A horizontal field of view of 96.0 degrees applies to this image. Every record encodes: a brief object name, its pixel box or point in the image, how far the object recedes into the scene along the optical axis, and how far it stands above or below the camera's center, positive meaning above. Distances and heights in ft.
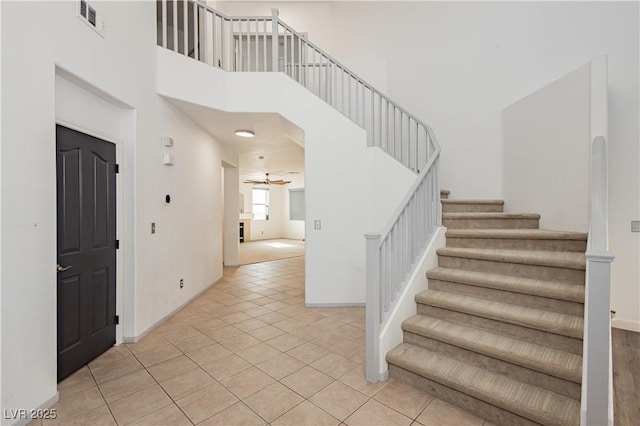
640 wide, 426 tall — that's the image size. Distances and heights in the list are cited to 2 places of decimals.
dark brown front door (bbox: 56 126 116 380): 7.57 -1.04
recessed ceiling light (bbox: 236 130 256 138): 15.84 +4.38
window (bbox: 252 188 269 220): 43.26 +1.27
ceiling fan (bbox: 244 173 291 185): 39.68 +4.25
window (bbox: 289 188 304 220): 44.39 +1.14
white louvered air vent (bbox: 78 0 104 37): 7.53 +5.34
